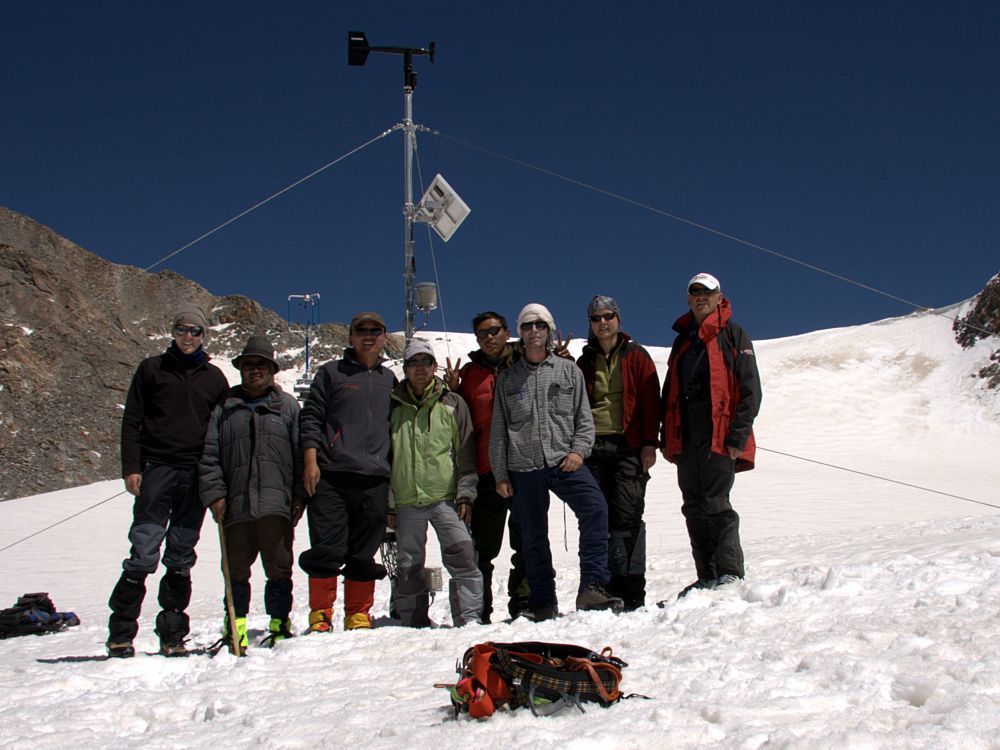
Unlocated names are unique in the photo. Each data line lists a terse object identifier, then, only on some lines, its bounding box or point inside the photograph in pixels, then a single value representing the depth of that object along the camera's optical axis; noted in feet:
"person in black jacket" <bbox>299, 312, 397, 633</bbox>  15.39
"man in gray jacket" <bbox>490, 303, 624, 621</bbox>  14.87
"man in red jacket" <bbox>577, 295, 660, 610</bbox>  15.58
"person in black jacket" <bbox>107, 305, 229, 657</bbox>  14.64
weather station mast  28.63
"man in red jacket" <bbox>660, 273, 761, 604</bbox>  14.82
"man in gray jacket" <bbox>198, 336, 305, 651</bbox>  14.90
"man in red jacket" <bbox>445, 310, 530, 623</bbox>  16.39
